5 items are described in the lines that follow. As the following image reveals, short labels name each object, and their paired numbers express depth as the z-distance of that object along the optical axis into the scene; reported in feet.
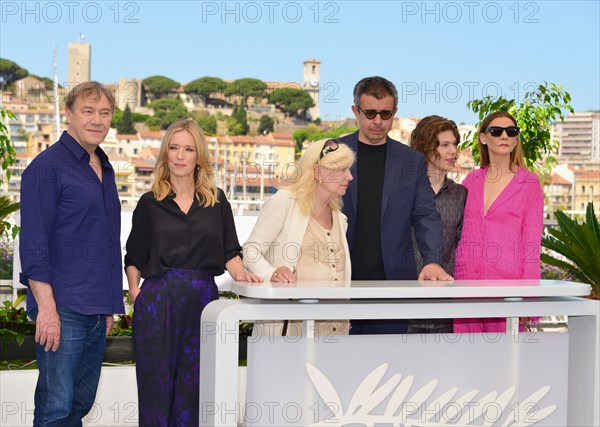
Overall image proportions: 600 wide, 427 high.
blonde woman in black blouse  11.53
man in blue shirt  10.85
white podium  10.33
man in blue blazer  13.44
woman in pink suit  13.12
